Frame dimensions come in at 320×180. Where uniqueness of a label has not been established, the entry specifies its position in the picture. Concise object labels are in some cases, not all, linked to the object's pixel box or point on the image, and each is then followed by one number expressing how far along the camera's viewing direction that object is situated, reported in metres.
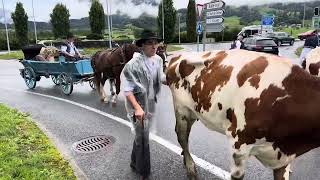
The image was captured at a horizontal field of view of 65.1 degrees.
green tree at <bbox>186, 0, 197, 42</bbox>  35.19
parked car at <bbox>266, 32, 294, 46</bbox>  28.73
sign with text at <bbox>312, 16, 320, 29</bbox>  11.89
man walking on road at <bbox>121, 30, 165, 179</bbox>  2.98
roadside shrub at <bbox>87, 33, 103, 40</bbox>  32.37
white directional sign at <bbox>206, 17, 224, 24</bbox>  9.77
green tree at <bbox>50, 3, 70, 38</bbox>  36.49
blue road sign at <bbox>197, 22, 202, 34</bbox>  13.60
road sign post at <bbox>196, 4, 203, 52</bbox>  10.84
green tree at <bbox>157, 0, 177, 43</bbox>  36.14
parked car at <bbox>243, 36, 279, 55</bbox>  17.49
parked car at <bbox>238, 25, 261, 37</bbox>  35.27
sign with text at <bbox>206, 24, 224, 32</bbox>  9.91
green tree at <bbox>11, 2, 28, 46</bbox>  33.12
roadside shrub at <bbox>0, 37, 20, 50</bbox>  33.95
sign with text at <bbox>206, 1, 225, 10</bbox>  9.68
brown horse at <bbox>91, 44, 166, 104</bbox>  6.82
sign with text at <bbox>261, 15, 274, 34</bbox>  27.14
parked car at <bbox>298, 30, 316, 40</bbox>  34.58
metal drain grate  4.15
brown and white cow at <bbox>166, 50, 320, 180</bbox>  2.27
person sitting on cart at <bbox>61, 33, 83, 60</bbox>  8.14
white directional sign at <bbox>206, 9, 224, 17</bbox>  9.77
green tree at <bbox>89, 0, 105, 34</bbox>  34.87
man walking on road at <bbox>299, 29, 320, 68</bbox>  7.30
